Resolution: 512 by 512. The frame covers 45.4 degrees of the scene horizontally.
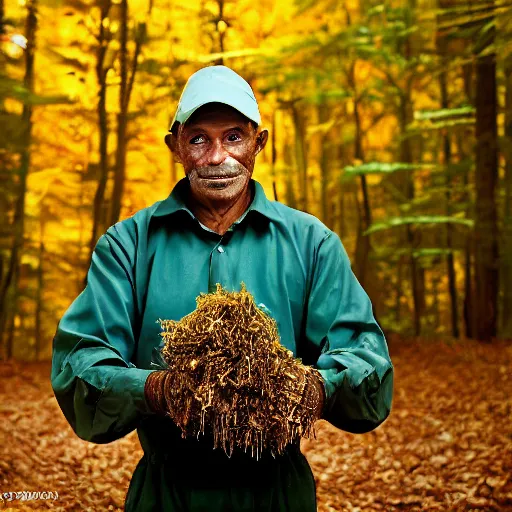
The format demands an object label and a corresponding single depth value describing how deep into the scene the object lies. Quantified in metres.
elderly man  1.93
